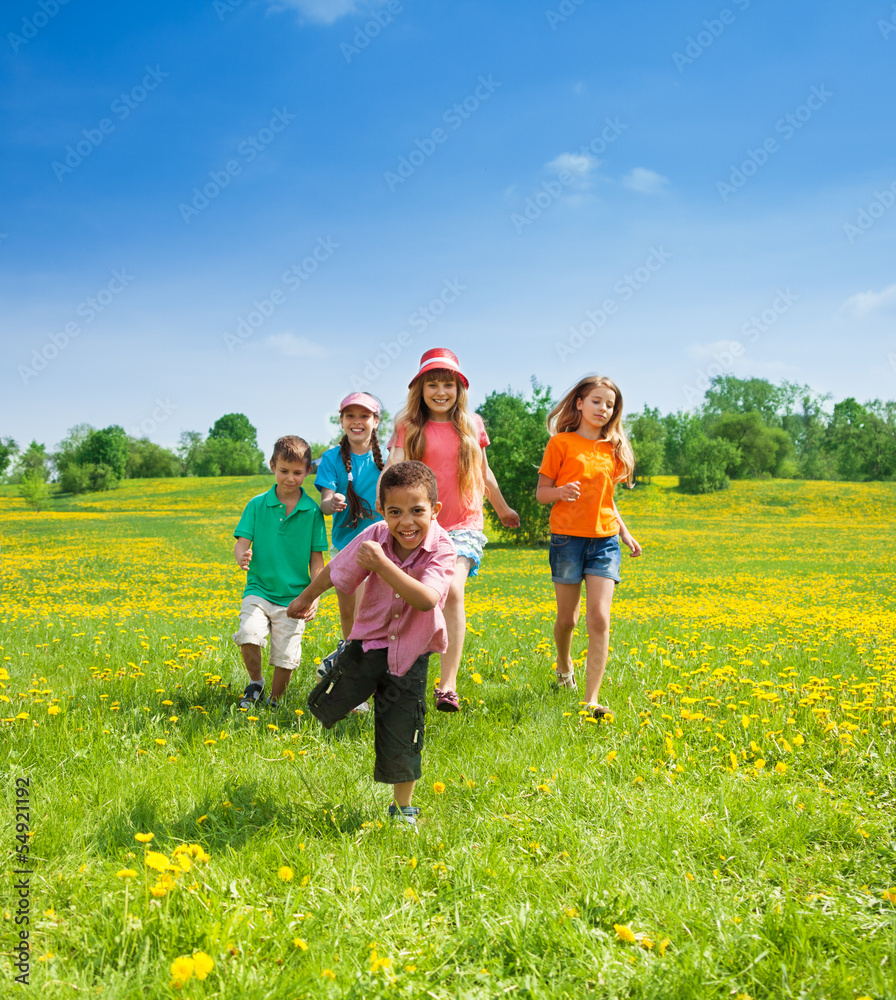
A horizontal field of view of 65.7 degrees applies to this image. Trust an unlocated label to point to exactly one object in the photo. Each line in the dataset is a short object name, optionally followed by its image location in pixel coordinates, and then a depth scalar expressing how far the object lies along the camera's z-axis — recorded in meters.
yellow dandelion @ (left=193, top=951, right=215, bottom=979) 1.79
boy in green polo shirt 4.72
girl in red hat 4.51
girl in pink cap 4.94
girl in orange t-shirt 4.69
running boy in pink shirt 3.00
